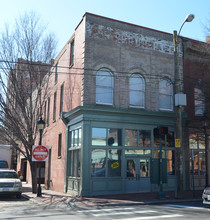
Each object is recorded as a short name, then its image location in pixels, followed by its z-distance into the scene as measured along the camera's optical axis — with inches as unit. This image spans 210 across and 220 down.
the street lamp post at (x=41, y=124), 680.5
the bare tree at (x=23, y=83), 711.1
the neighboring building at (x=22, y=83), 715.4
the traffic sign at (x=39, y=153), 654.5
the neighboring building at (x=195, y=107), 745.0
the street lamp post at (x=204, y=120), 657.2
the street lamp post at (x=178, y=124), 561.3
